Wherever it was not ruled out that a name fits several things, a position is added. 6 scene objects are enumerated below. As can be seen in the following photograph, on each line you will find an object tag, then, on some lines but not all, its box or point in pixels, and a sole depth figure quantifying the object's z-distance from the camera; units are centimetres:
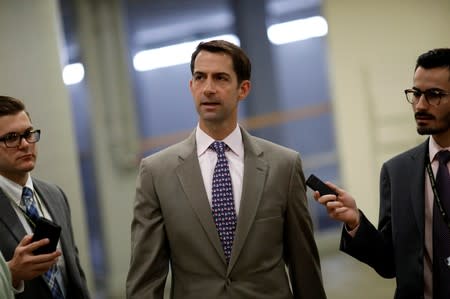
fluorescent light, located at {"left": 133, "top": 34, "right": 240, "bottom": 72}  1649
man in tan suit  566
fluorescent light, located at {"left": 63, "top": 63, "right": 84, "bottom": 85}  1563
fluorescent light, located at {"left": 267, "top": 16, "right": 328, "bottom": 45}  1737
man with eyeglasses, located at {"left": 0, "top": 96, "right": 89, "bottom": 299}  605
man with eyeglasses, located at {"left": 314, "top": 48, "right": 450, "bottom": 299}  566
